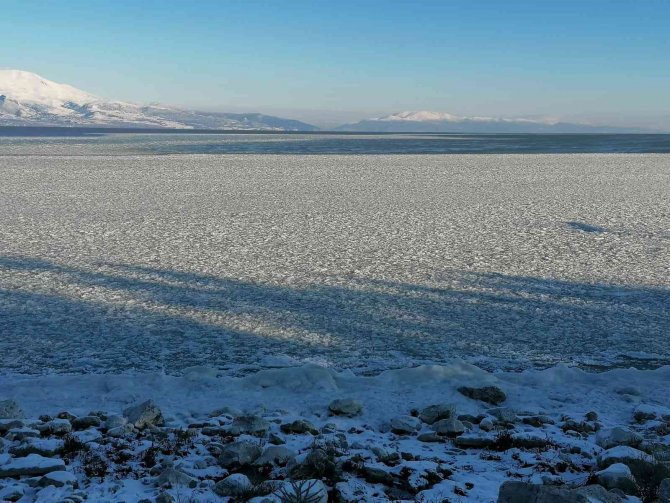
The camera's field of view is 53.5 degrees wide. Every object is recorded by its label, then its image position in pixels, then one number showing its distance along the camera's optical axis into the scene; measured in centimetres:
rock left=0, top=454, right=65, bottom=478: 368
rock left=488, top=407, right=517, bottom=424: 456
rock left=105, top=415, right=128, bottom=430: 434
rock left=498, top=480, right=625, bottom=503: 316
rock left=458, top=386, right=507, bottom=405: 491
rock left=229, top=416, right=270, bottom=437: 430
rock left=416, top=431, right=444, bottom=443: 427
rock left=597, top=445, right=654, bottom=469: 378
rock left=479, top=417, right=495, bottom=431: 445
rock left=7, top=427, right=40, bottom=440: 414
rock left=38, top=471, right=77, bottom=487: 358
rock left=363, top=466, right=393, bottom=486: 371
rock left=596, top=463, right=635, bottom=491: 354
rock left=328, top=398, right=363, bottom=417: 468
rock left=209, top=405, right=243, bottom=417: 463
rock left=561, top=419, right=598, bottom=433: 441
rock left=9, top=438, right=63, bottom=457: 391
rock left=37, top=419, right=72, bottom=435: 424
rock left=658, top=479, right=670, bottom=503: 338
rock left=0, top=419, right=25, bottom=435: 425
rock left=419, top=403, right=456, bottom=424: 456
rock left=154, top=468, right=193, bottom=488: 362
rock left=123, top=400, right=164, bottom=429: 437
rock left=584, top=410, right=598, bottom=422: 460
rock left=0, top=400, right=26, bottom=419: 441
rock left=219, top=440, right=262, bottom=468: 386
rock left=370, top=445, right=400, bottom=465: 394
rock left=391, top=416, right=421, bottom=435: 441
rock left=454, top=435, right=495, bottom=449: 421
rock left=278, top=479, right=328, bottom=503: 324
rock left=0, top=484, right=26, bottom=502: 345
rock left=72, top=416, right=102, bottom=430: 437
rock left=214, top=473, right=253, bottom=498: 355
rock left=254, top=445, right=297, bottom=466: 387
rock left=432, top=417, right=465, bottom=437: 435
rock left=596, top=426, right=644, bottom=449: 410
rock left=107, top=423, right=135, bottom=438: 421
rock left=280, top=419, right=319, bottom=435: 436
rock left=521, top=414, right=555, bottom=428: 452
